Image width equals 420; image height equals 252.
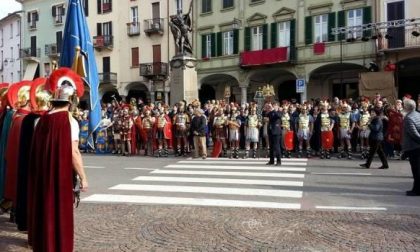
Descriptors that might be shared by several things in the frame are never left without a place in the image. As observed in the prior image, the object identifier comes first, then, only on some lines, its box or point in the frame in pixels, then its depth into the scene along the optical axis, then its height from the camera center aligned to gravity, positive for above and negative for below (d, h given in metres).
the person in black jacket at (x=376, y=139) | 12.62 -0.22
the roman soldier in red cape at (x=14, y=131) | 6.91 +0.05
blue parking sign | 28.78 +2.67
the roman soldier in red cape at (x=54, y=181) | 5.03 -0.48
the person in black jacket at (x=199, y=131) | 16.52 +0.04
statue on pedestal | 20.58 +4.09
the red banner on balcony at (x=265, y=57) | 32.38 +4.96
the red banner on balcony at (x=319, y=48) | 31.01 +5.12
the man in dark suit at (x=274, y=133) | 14.04 -0.05
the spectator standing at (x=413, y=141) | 9.44 -0.22
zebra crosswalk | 9.02 -1.14
